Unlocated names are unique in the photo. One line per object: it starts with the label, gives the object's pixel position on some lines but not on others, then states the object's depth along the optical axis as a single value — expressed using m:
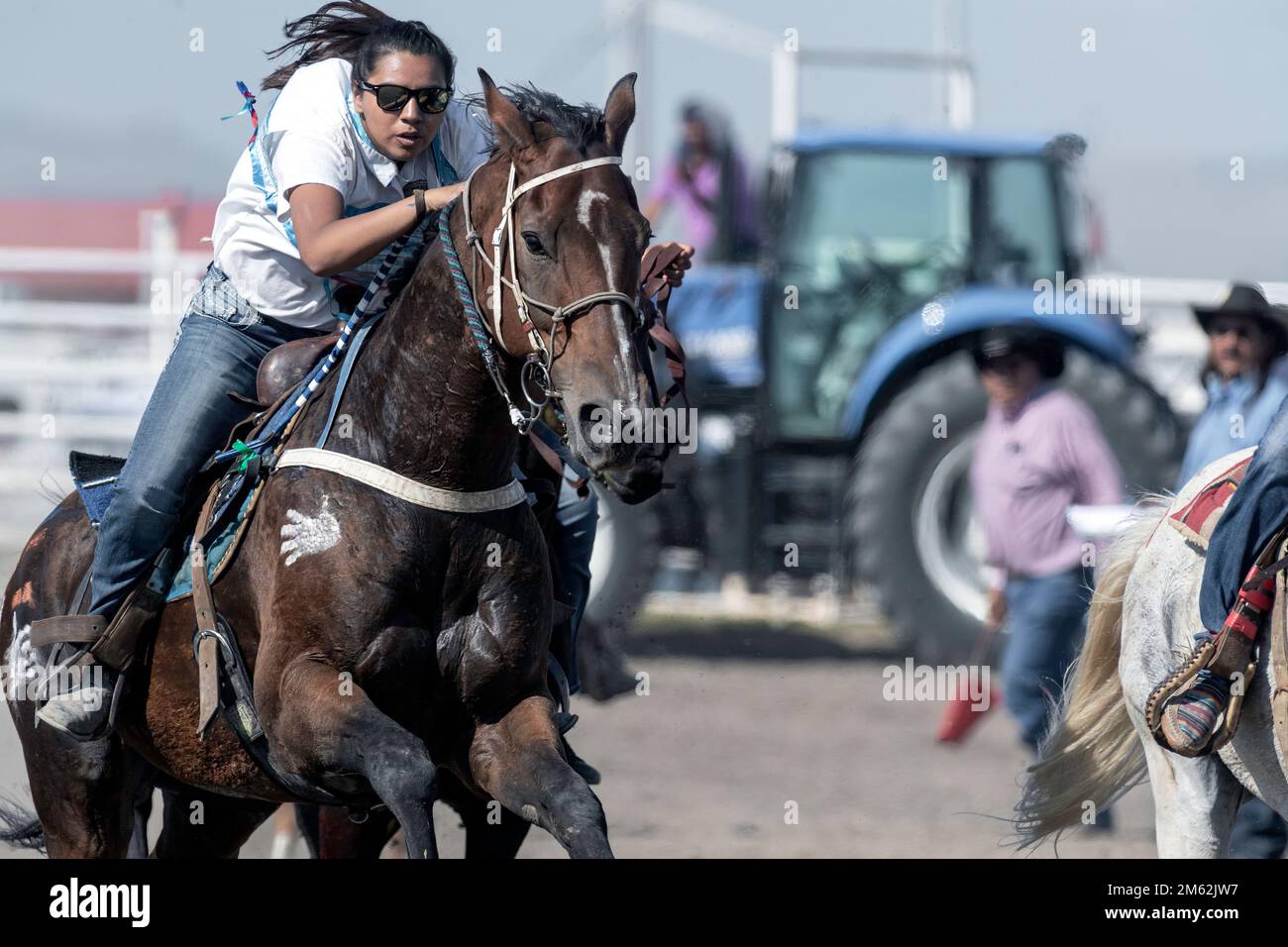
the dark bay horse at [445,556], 6.54
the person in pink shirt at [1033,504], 14.77
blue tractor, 19.97
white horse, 8.48
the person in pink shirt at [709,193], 23.41
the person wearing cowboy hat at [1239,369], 12.59
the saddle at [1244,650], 8.00
